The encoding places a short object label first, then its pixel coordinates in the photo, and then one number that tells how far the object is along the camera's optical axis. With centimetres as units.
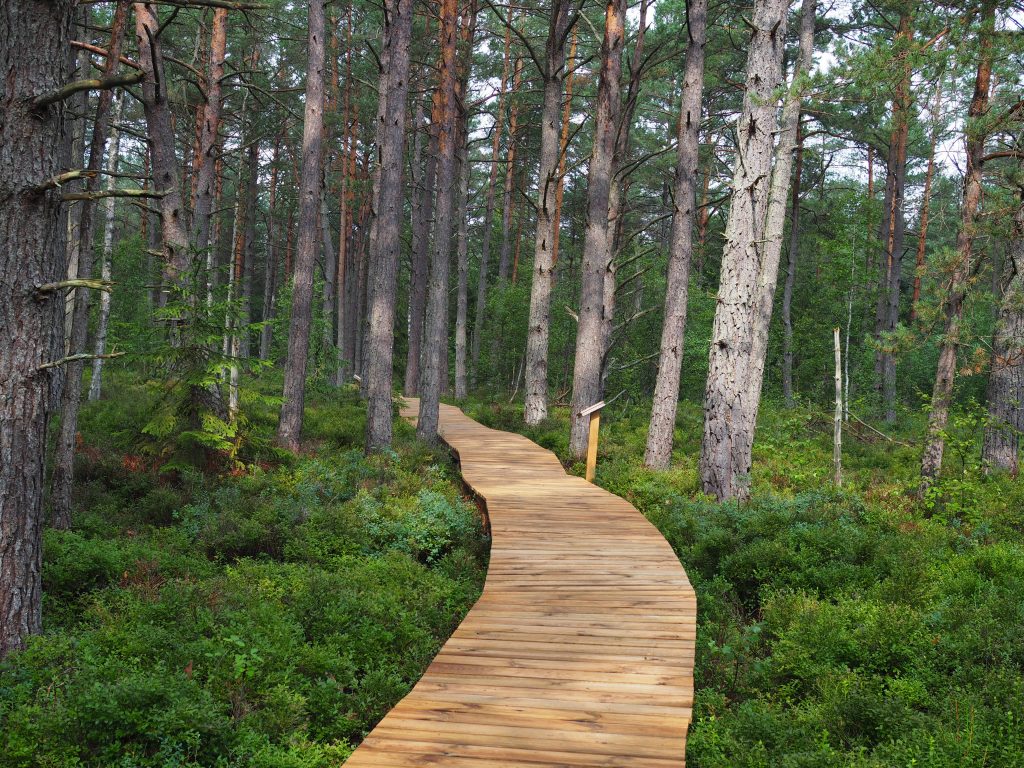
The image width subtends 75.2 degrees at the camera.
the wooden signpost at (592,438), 1124
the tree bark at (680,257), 1263
